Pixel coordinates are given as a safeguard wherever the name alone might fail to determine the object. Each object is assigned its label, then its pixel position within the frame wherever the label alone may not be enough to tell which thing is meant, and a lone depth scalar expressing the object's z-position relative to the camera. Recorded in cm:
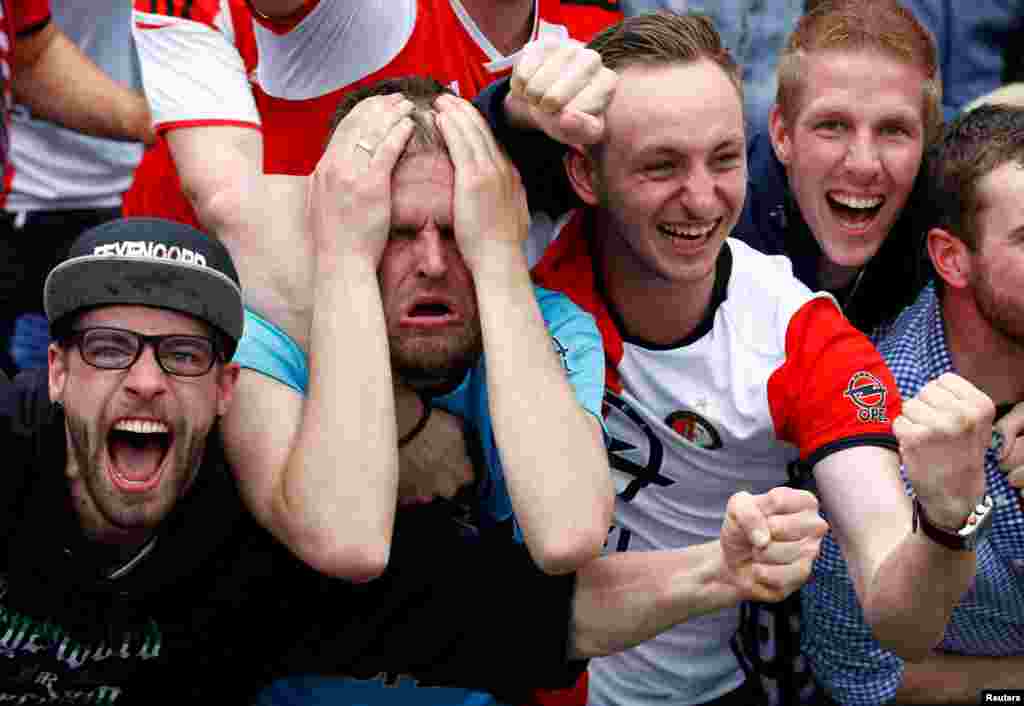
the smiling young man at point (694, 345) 625
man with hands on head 567
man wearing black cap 554
